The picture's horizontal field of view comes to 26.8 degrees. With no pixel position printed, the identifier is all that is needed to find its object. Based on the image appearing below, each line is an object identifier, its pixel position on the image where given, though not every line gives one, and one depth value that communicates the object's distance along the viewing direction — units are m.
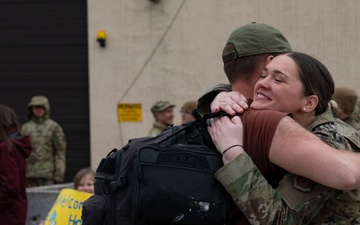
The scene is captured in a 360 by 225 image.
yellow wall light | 11.81
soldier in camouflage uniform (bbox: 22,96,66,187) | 11.02
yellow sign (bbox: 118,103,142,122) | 11.98
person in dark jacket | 6.35
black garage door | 12.41
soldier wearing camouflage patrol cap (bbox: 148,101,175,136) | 9.88
